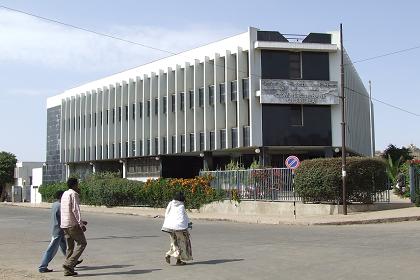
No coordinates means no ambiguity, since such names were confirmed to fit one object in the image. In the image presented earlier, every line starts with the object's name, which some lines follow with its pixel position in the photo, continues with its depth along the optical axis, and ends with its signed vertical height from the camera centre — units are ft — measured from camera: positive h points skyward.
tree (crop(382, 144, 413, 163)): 206.02 +7.60
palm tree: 128.49 +0.42
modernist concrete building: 127.54 +17.48
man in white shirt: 32.83 -2.90
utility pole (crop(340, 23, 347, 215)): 76.69 -0.23
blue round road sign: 83.97 +1.68
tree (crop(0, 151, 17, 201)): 278.67 +3.77
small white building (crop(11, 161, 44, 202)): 258.37 -2.37
